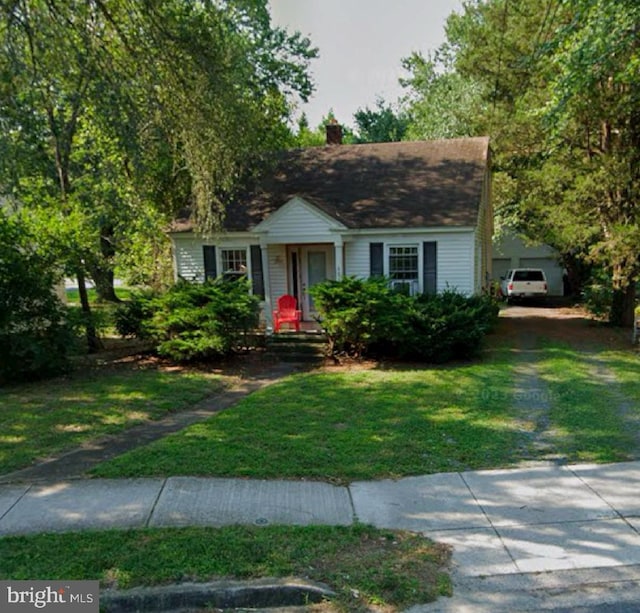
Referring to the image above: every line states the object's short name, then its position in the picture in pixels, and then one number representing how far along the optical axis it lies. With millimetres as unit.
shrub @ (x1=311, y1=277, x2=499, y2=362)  10992
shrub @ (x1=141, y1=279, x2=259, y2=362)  11188
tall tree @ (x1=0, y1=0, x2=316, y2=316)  9133
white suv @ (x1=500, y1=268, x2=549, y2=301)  25953
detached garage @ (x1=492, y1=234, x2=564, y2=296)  31867
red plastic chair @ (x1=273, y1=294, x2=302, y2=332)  14078
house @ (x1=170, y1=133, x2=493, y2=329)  13641
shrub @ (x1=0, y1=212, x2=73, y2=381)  9703
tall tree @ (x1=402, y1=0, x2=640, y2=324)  10969
